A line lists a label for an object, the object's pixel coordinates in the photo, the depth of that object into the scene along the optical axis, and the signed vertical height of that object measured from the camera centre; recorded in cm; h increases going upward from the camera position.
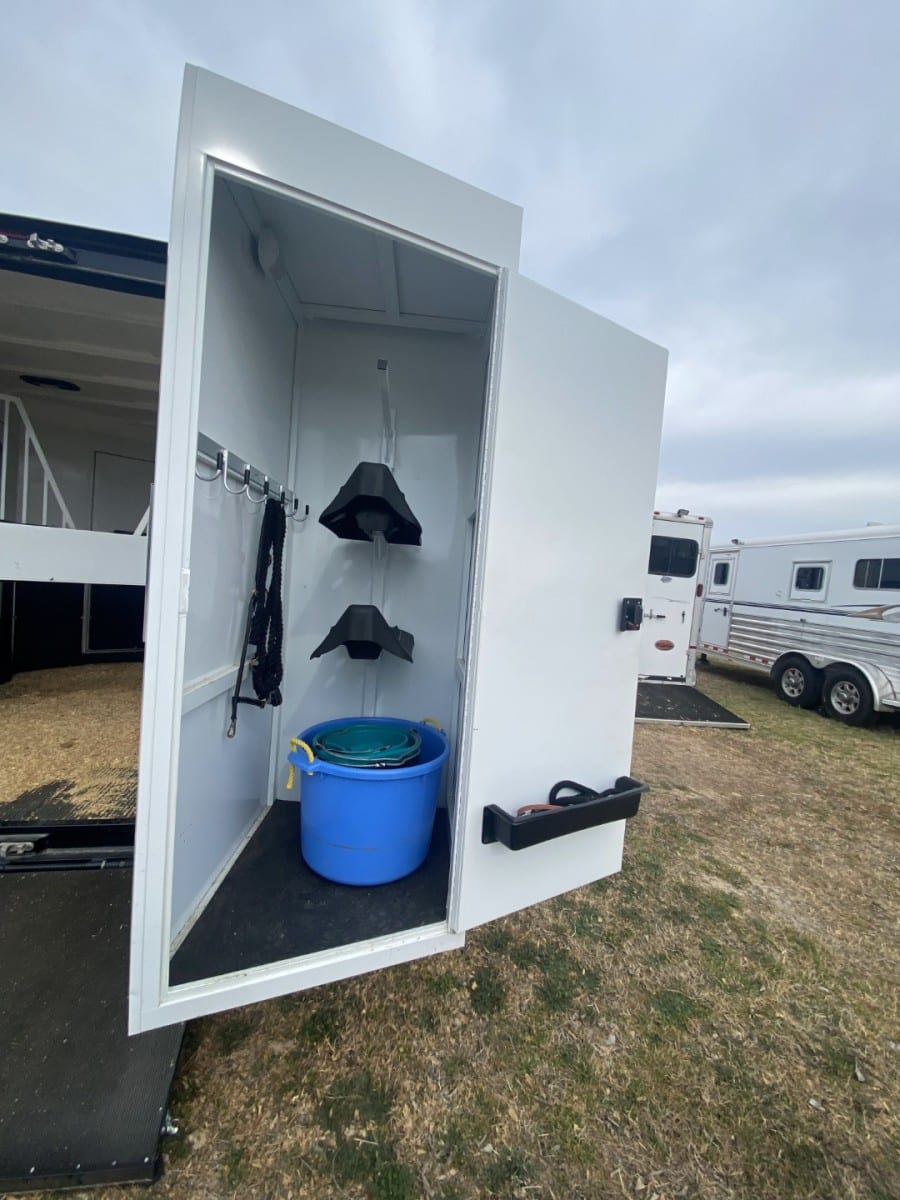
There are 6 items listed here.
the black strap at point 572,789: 134 -60
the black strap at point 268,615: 179 -19
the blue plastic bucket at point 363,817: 158 -85
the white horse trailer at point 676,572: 601 +38
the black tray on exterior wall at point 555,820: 119 -63
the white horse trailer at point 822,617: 518 -8
